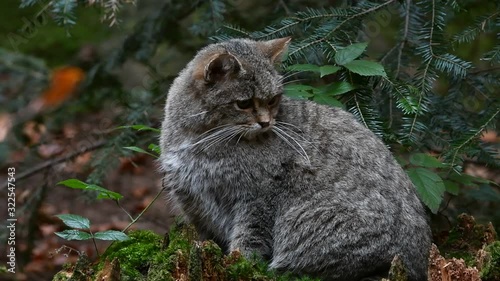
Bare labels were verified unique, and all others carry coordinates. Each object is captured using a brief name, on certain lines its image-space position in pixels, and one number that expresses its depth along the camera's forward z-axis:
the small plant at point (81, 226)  6.65
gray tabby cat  6.91
